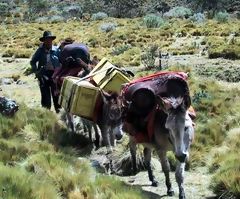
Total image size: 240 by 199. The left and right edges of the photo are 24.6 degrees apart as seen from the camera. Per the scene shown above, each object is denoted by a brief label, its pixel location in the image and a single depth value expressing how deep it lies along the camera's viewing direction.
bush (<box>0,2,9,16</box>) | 71.38
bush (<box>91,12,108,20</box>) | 57.21
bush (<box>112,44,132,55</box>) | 26.77
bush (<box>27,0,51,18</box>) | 79.15
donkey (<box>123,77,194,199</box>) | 6.71
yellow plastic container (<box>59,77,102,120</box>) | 9.02
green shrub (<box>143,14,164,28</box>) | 39.32
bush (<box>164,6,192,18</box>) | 52.25
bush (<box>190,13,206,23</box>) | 41.77
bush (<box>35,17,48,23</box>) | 60.14
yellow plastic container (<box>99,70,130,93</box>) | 9.01
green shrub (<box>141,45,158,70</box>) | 19.58
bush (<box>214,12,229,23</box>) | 40.74
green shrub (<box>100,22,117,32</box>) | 40.42
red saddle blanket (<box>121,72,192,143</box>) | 7.20
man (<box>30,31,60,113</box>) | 11.46
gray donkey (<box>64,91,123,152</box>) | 8.23
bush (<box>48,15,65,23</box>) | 58.01
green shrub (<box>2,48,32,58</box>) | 28.52
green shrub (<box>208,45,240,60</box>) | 20.67
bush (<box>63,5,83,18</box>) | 69.14
